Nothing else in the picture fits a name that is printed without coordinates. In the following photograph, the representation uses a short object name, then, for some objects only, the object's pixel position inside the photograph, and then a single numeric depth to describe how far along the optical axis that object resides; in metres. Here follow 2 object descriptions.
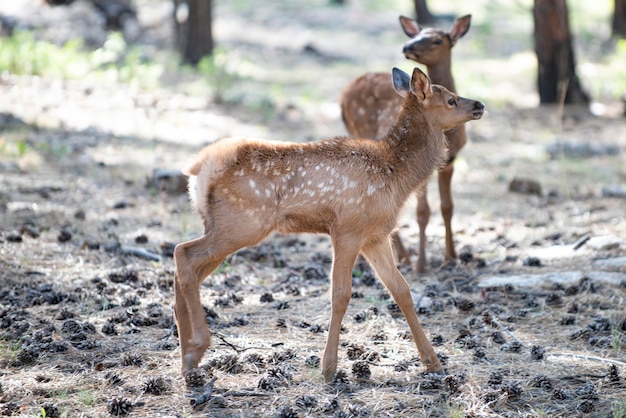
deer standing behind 18.17
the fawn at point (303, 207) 11.52
